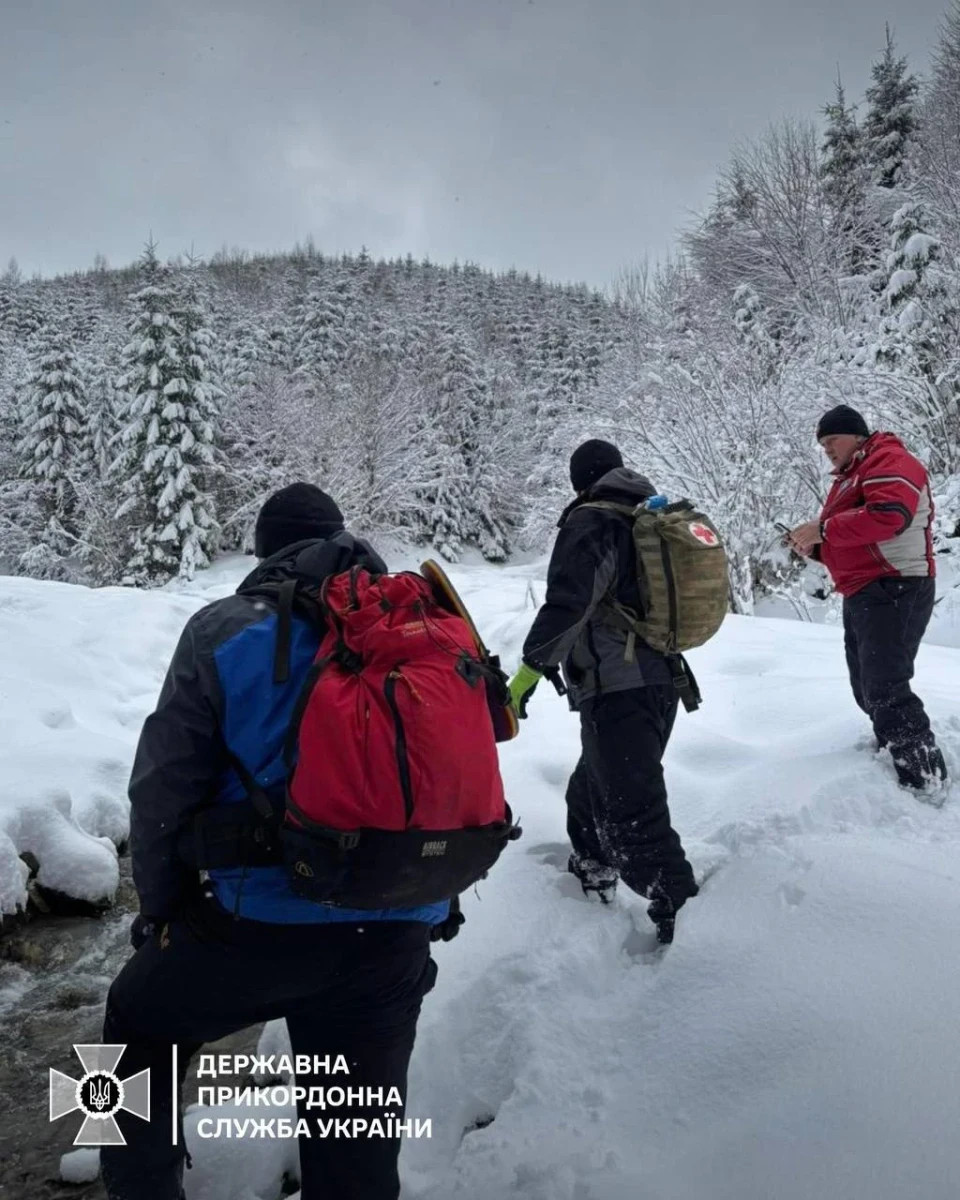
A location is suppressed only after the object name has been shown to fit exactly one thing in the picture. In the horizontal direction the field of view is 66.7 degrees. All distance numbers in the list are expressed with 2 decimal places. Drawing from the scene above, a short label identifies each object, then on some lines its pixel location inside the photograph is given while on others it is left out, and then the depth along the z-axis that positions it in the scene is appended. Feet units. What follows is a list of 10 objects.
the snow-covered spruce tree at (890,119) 64.28
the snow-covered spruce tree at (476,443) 104.32
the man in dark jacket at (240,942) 5.09
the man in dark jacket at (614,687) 8.88
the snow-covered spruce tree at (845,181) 58.44
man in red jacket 10.81
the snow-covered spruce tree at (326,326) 118.01
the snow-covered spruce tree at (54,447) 88.79
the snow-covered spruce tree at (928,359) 37.60
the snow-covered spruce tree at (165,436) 78.89
